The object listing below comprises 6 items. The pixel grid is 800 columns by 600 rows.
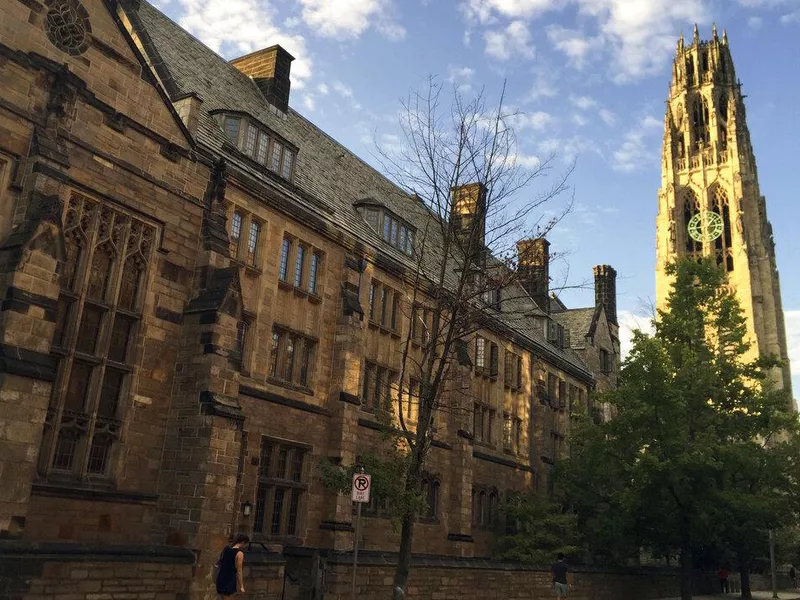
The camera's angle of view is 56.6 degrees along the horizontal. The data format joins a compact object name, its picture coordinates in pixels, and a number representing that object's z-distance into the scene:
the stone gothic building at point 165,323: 13.38
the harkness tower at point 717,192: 83.06
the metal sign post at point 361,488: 13.80
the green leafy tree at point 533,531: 28.42
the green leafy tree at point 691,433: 25.12
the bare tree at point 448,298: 15.95
